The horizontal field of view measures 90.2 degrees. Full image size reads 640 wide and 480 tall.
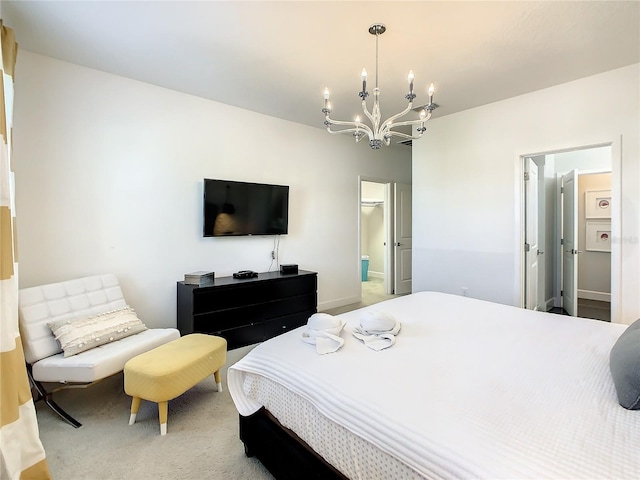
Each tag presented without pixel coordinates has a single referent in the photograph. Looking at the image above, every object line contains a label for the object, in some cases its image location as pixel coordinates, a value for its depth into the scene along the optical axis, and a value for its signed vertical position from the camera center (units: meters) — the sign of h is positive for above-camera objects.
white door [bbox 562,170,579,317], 3.92 -0.02
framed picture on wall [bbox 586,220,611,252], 5.00 +0.05
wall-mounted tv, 3.46 +0.36
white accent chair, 2.03 -0.74
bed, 0.90 -0.58
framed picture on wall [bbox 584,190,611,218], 4.98 +0.57
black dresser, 3.09 -0.71
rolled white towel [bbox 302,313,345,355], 1.59 -0.50
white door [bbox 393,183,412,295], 5.71 +0.02
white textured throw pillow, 2.15 -0.65
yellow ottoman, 1.89 -0.82
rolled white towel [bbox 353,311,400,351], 1.67 -0.50
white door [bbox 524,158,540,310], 3.54 +0.04
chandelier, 2.16 +0.80
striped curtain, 1.45 -0.67
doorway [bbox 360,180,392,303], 7.03 +0.11
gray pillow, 1.07 -0.48
